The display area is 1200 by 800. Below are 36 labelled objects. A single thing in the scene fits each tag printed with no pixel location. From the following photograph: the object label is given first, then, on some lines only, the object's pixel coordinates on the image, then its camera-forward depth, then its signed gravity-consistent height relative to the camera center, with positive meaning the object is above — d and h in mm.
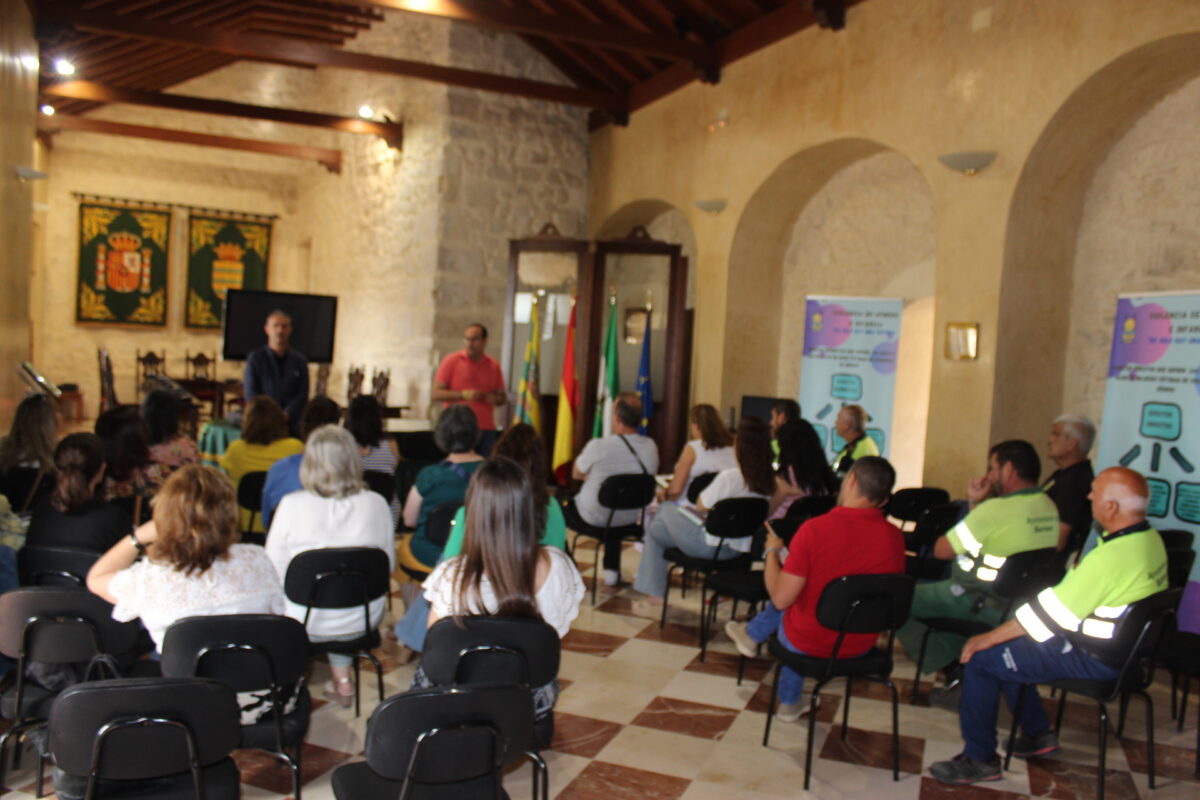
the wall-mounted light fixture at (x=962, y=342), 5836 +173
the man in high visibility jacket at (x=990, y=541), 3740 -631
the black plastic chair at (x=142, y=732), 1983 -847
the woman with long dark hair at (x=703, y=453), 5285 -523
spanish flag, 8484 -523
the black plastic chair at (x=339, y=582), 3191 -810
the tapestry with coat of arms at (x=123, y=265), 13586 +750
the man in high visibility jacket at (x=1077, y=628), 3012 -769
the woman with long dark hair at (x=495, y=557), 2586 -558
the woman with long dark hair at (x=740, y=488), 4684 -613
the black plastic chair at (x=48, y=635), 2652 -867
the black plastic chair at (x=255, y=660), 2432 -835
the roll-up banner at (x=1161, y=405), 4758 -111
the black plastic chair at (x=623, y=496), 5055 -742
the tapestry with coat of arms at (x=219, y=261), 14234 +929
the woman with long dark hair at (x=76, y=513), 3244 -644
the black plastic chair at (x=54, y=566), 3053 -772
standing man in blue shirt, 6215 -279
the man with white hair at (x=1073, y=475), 4445 -438
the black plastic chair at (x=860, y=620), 3168 -822
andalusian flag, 8500 -266
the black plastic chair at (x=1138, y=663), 3016 -891
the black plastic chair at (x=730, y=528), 4473 -772
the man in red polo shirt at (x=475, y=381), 7188 -300
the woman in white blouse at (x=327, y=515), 3365 -625
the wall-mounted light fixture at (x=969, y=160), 5719 +1214
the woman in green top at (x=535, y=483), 3078 -505
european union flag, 8469 -260
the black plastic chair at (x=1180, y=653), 3527 -960
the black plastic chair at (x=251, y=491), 4543 -747
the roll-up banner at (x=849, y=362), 7141 +19
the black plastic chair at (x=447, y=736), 1988 -812
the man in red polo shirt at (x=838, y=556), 3285 -635
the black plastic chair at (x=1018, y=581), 3686 -767
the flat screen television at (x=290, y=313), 9242 +73
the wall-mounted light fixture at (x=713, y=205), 8219 +1239
